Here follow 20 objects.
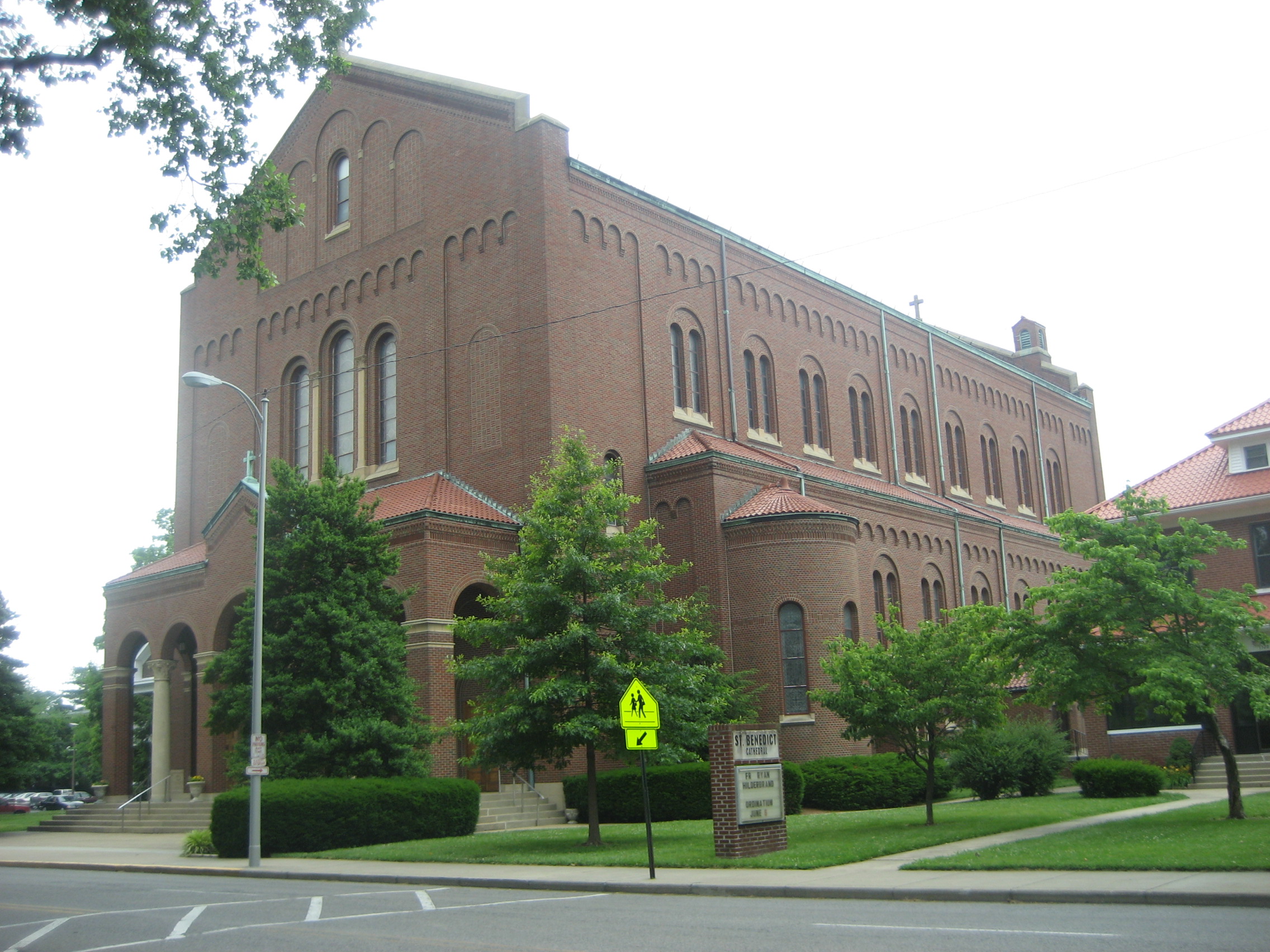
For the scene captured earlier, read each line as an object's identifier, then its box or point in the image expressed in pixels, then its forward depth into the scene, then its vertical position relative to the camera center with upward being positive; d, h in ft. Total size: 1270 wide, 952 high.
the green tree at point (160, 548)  195.52 +32.48
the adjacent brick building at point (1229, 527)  103.09 +14.54
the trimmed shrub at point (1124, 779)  86.22 -4.98
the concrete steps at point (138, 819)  100.73 -5.35
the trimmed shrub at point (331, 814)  74.95 -4.17
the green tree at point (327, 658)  80.12 +5.71
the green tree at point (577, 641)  70.64 +5.27
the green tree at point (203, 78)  47.52 +27.18
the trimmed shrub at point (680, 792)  87.15 -4.44
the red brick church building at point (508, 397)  102.47 +31.89
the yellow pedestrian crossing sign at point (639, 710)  55.24 +0.89
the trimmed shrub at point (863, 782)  92.79 -4.72
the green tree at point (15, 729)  130.00 +3.34
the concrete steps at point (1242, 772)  96.22 -5.63
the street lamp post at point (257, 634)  69.62 +6.78
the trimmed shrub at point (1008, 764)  92.53 -3.89
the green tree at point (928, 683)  71.00 +1.88
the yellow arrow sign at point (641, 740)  55.36 -0.43
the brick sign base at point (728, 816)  59.41 -4.25
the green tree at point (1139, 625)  64.95 +4.36
